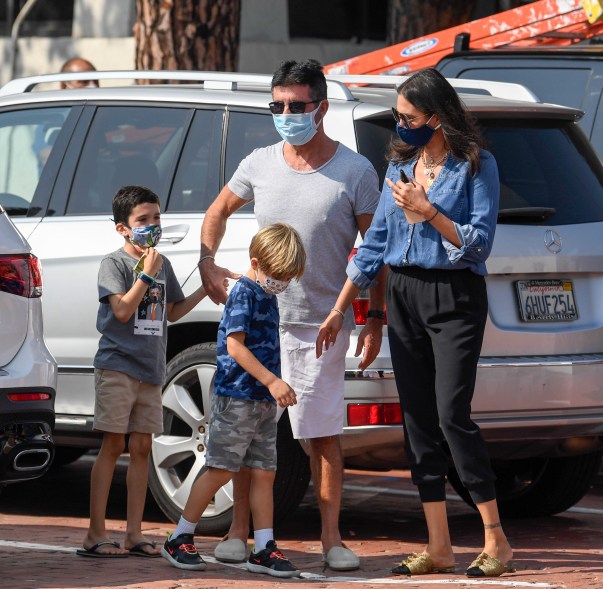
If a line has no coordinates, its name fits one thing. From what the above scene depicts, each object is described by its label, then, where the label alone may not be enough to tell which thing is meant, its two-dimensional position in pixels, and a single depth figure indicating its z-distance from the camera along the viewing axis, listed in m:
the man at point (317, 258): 12.58
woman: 12.11
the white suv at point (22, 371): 11.40
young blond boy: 12.12
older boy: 12.81
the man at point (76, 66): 25.50
